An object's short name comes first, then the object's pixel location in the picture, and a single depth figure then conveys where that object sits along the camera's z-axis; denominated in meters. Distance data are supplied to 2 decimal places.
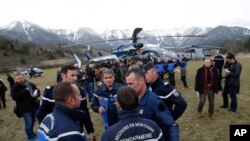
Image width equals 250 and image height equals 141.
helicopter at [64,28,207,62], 22.08
